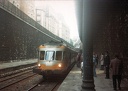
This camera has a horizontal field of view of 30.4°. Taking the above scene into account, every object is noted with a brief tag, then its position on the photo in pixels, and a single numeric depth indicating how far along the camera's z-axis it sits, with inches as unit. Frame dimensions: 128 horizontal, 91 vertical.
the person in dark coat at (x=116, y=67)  382.9
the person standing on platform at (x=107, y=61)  568.4
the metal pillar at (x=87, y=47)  232.2
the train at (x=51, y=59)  614.2
